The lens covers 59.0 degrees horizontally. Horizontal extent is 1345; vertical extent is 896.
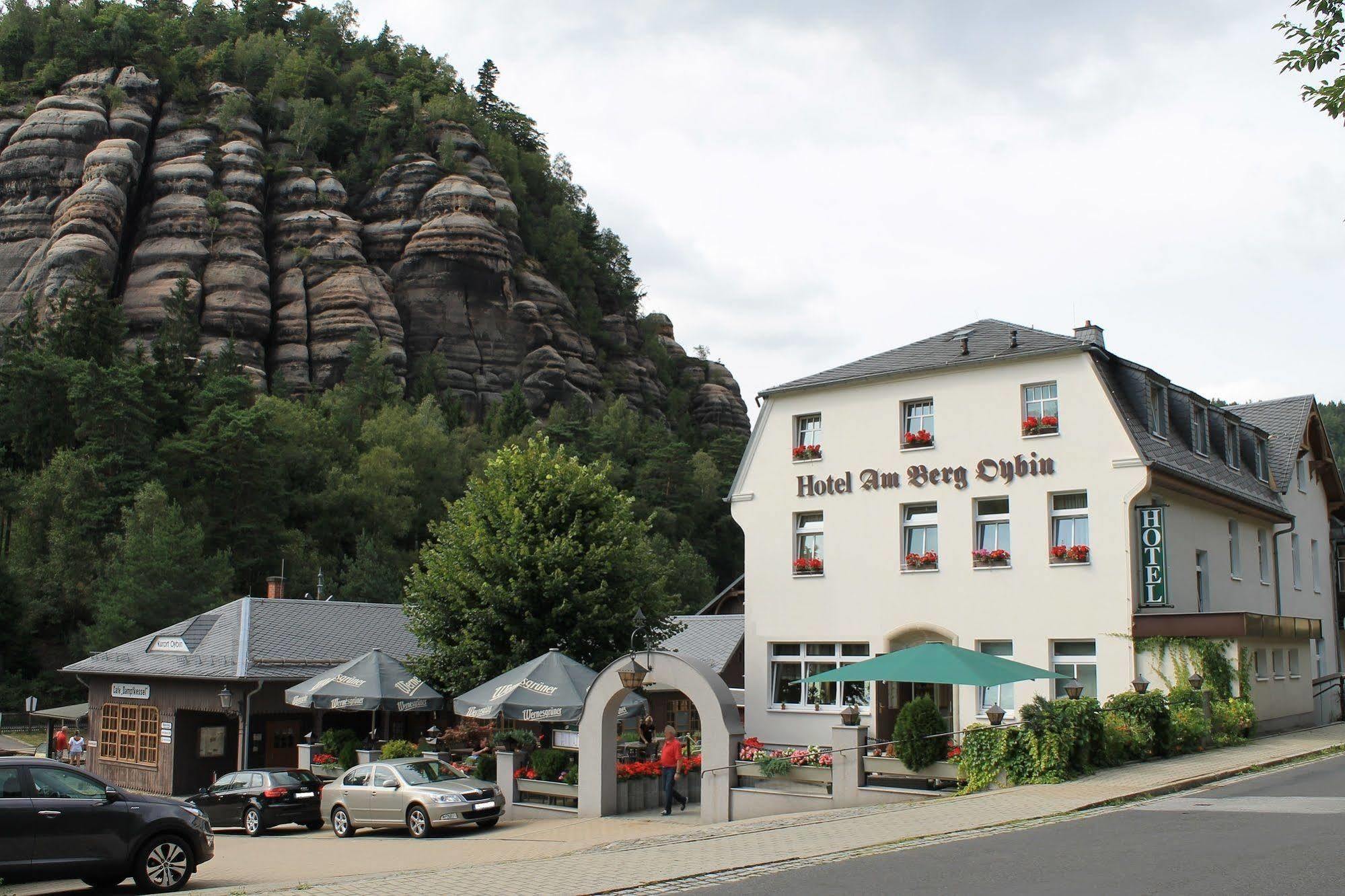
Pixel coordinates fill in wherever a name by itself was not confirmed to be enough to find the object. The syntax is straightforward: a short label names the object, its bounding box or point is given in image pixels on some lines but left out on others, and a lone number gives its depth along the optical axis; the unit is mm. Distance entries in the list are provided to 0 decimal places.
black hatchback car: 23531
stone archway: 20453
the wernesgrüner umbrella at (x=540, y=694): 22859
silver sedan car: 20797
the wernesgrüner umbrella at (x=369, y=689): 26156
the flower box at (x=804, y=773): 19422
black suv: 11750
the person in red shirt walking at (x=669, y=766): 21391
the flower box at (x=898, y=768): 18172
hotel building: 24953
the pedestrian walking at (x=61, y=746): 37094
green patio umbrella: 19312
